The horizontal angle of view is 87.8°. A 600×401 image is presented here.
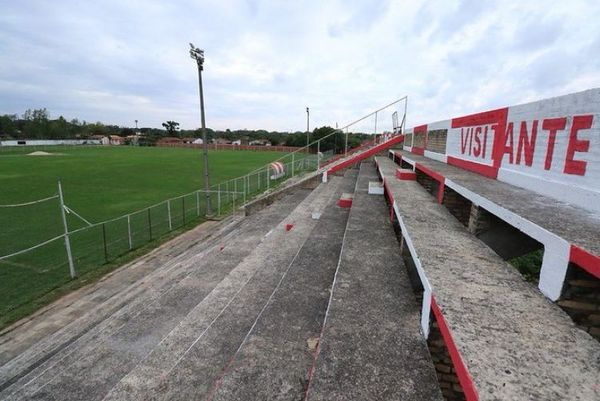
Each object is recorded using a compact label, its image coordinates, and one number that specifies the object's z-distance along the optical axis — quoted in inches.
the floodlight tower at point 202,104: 528.1
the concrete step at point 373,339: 97.0
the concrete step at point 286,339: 121.1
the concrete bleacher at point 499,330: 67.8
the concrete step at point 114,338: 158.9
